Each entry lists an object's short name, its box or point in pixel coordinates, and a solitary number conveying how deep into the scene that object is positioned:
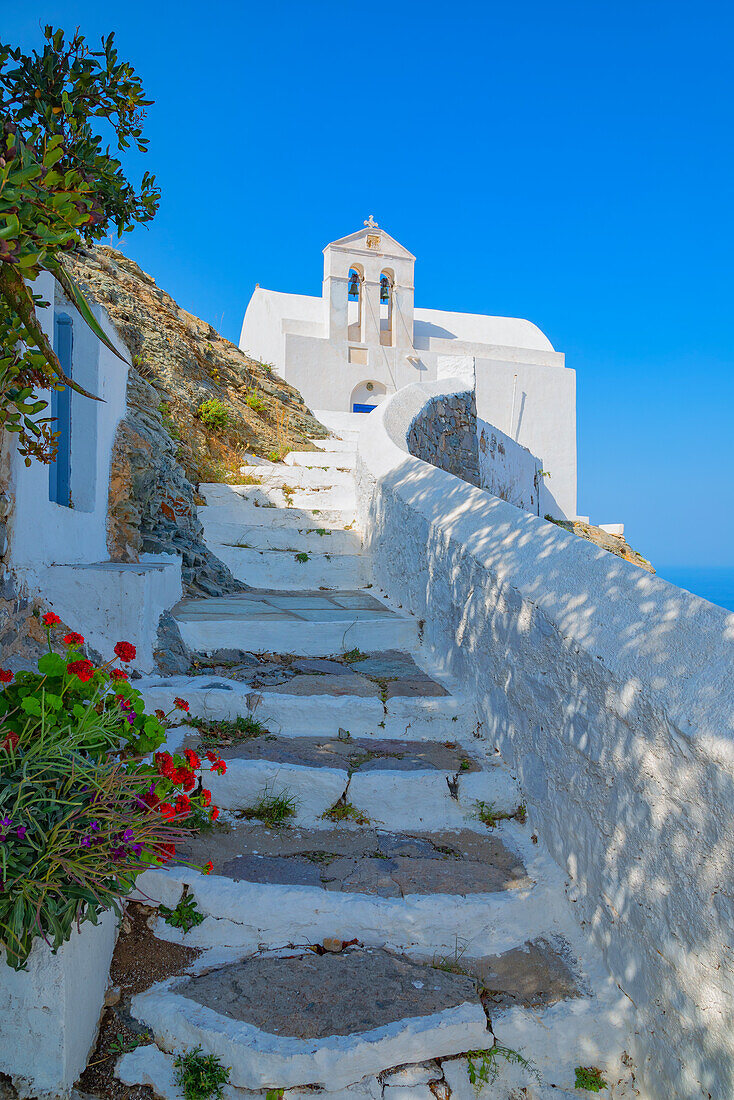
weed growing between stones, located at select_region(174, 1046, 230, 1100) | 1.60
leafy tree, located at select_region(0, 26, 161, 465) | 1.46
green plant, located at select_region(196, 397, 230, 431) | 9.32
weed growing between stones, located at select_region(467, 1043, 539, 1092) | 1.75
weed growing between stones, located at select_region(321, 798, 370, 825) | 2.60
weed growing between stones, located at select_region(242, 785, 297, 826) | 2.54
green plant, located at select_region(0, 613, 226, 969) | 1.50
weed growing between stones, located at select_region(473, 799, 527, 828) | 2.63
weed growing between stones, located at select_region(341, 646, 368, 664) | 3.96
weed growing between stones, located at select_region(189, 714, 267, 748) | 2.92
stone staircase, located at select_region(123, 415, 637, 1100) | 1.70
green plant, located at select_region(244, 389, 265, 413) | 10.68
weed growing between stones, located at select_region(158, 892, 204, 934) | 2.05
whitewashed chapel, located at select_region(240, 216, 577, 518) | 18.08
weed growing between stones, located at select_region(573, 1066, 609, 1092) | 1.75
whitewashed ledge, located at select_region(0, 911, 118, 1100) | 1.54
